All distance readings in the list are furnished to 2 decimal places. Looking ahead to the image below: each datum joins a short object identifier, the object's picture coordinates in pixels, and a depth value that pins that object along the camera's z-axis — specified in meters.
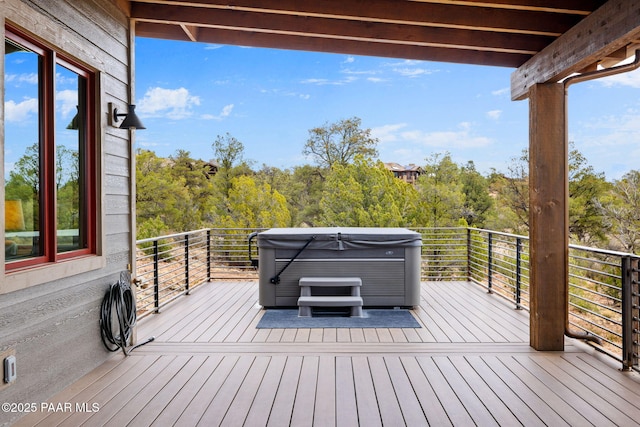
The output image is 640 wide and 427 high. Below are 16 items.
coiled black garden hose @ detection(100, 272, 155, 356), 3.43
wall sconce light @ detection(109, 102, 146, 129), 3.51
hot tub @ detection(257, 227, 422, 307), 5.06
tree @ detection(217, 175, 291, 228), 18.44
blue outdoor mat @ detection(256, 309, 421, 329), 4.41
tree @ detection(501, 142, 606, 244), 17.16
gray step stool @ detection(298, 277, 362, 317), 4.75
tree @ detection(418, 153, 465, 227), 19.27
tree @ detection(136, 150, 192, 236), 19.08
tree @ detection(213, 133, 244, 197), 20.70
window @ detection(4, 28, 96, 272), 2.58
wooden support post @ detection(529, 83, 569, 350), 3.62
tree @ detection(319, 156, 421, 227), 17.14
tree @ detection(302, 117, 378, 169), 21.81
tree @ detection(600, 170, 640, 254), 15.79
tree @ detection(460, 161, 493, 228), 20.30
